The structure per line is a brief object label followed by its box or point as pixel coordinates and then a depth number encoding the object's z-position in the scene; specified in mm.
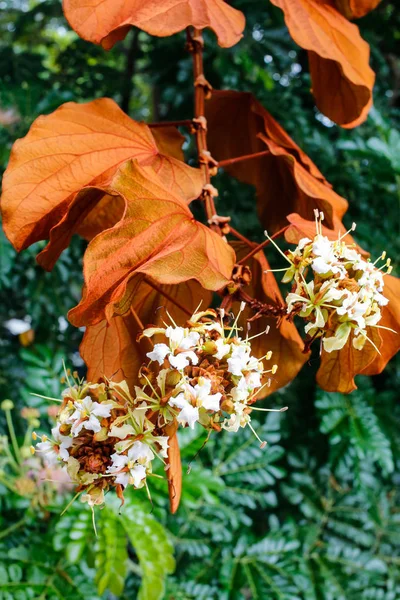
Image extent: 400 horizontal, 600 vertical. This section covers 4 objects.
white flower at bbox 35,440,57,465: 508
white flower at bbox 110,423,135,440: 469
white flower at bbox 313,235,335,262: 481
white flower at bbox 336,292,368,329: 471
